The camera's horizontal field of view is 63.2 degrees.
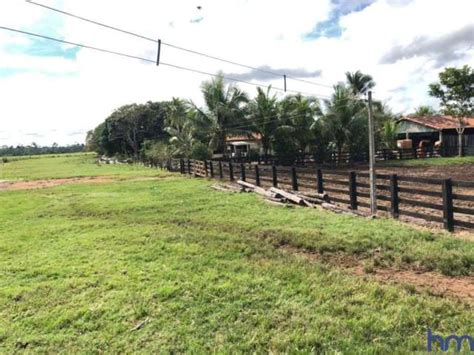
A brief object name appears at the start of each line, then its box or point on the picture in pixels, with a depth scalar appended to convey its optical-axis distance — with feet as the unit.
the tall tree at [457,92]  94.79
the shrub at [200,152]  79.51
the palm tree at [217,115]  86.43
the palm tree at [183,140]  87.76
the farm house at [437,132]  103.91
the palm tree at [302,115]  89.81
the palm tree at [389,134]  106.11
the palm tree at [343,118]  90.84
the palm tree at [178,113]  89.56
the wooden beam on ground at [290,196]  32.60
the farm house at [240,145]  117.39
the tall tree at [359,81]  114.62
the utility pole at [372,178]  27.35
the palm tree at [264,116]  89.35
